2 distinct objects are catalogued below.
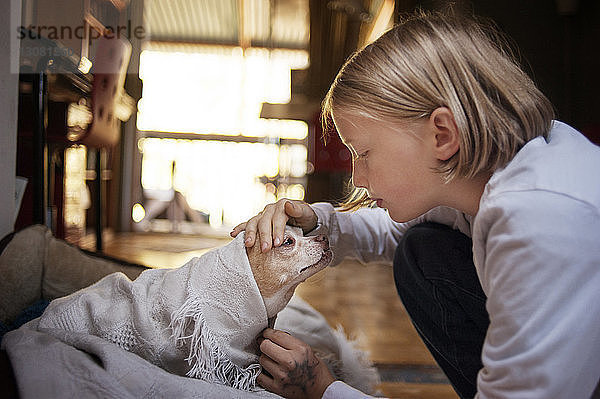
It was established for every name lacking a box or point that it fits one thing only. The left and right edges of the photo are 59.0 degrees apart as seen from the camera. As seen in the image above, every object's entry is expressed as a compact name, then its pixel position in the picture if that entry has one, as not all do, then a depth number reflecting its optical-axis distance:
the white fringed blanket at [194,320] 0.69
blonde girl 0.45
